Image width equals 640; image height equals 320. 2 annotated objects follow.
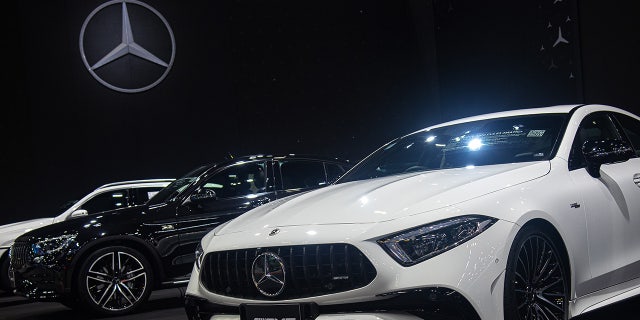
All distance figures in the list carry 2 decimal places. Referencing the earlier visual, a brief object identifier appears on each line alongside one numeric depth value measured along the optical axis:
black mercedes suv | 7.95
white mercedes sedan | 3.51
